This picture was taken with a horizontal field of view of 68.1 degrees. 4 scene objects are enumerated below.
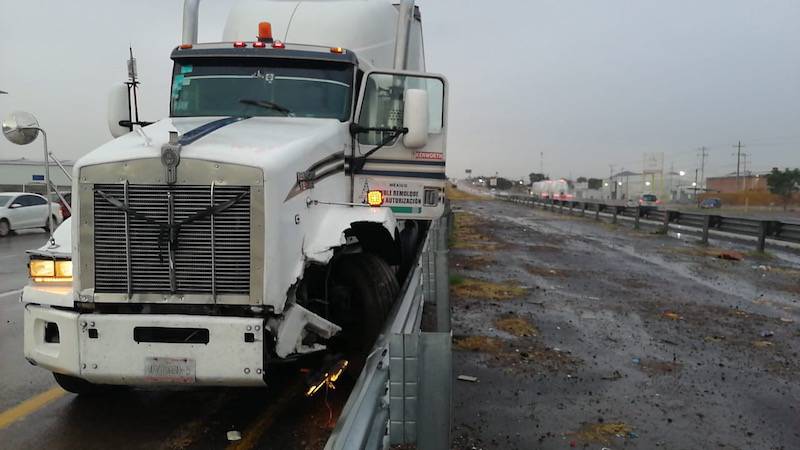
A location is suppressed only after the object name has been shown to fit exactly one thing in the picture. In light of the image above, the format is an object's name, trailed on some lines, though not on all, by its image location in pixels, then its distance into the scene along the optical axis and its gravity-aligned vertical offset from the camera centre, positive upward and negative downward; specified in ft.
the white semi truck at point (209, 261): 12.70 -1.73
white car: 64.39 -3.15
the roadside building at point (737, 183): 309.22 +7.18
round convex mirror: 14.44 +1.38
